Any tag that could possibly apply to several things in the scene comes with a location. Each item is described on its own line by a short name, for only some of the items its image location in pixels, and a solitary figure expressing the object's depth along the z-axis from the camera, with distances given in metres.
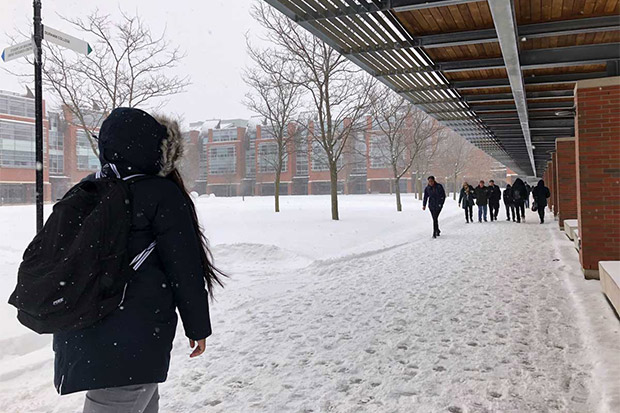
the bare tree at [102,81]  15.88
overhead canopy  4.72
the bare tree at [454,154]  46.00
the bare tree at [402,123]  22.28
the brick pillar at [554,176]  19.02
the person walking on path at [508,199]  19.73
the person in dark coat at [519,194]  18.92
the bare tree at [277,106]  22.73
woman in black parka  1.86
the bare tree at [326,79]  18.33
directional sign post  5.29
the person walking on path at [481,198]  19.86
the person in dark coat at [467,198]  20.08
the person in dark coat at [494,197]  20.23
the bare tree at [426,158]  29.00
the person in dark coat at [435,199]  14.42
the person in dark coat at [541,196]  17.98
